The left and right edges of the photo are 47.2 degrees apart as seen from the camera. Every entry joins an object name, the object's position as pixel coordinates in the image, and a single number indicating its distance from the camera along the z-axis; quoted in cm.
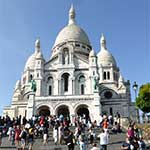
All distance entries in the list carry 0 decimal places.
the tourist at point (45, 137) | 1076
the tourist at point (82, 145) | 865
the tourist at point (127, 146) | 747
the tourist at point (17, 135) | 1047
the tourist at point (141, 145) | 898
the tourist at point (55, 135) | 1079
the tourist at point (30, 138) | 940
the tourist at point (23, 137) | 947
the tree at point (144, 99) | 2314
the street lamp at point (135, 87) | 1530
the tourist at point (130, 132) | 991
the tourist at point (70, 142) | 884
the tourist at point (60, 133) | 1082
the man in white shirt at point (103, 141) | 853
